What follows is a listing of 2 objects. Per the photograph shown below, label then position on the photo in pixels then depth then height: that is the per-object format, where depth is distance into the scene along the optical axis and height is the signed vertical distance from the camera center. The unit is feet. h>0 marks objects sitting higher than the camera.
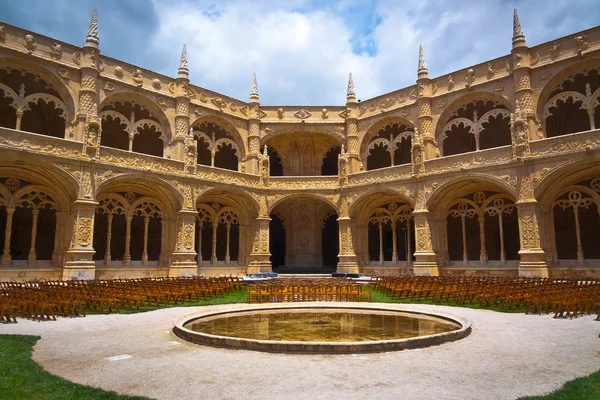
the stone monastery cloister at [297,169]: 65.92 +15.30
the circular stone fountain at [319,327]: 23.22 -5.31
